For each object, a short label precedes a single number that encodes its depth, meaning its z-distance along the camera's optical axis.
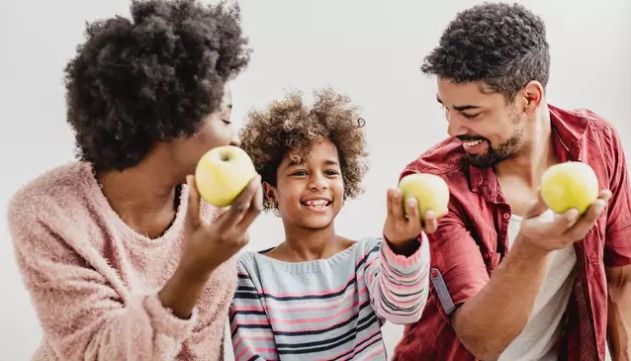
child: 1.33
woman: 1.02
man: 1.38
